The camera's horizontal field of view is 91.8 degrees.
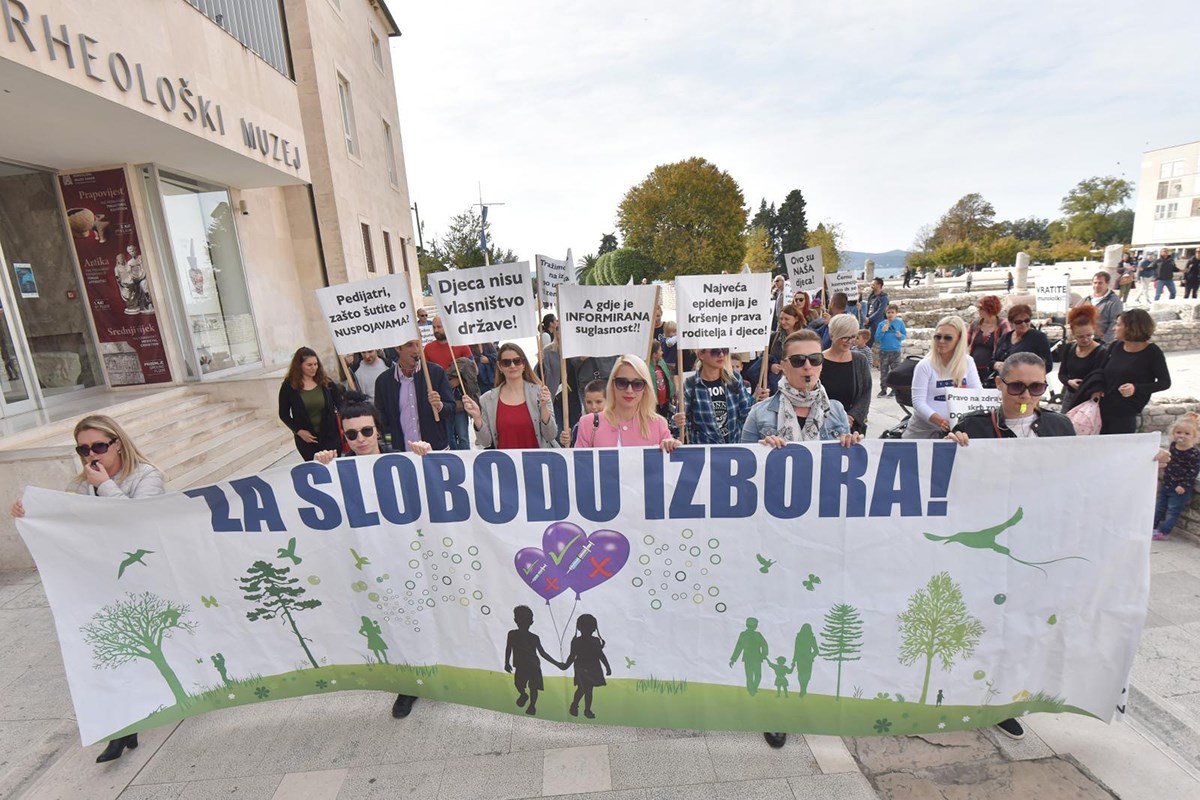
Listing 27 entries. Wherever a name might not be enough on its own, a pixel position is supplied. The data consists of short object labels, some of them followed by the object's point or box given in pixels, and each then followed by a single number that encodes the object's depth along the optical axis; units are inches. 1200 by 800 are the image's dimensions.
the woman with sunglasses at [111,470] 118.9
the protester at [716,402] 156.2
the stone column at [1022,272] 928.9
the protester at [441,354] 282.7
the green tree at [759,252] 2155.5
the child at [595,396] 157.5
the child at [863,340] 315.3
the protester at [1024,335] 222.1
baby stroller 215.9
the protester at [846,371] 187.0
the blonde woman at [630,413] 131.6
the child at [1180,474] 171.9
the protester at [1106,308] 275.6
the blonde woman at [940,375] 172.2
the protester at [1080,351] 197.0
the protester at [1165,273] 652.1
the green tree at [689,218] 2134.6
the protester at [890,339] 404.2
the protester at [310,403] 208.2
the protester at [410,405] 203.9
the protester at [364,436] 124.7
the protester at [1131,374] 172.1
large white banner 102.0
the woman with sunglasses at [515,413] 165.9
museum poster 355.9
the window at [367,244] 690.3
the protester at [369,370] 255.0
